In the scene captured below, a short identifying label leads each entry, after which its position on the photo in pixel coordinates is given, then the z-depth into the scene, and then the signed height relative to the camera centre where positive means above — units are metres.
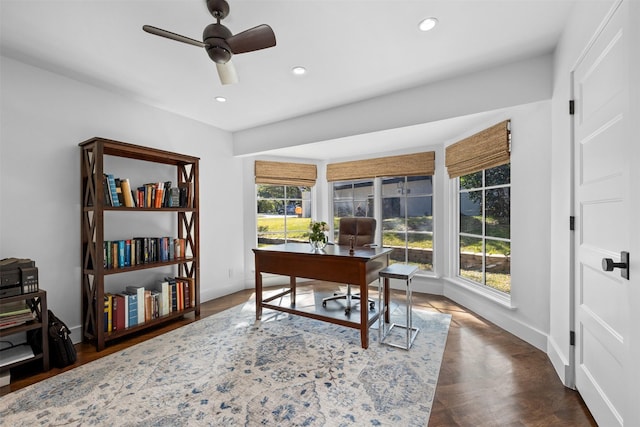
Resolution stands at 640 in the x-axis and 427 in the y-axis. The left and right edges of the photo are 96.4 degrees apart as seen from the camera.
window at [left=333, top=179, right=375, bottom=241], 4.81 +0.20
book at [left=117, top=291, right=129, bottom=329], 2.73 -0.89
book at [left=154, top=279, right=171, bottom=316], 3.07 -0.91
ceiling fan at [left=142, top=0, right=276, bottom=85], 1.62 +1.01
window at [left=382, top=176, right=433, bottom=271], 4.30 -0.14
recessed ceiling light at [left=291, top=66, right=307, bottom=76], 2.50 +1.25
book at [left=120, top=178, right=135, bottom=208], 2.80 +0.22
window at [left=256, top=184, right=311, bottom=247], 4.75 -0.02
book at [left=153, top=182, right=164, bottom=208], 3.05 +0.20
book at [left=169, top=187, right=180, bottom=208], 3.19 +0.19
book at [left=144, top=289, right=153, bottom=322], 2.92 -0.96
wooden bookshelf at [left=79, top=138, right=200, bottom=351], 2.54 -0.16
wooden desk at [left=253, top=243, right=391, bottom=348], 2.54 -0.55
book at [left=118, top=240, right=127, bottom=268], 2.77 -0.38
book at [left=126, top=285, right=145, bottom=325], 2.85 -0.88
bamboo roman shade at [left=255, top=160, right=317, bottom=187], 4.61 +0.65
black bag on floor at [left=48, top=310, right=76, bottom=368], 2.25 -1.05
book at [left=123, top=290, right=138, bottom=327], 2.79 -0.93
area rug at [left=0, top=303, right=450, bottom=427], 1.68 -1.19
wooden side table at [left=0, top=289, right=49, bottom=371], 2.05 -0.82
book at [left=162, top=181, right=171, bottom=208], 3.16 +0.19
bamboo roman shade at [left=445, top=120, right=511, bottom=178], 2.85 +0.65
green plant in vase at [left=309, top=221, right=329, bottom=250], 3.02 -0.27
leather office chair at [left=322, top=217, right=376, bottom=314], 3.61 -0.28
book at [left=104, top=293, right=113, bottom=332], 2.62 -0.91
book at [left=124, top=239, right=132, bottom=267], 2.82 -0.38
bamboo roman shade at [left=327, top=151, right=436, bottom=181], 4.17 +0.69
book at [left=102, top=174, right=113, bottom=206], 2.64 +0.21
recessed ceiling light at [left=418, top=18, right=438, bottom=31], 1.89 +1.25
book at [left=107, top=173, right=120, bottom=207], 2.67 +0.23
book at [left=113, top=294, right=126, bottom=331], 2.68 -0.93
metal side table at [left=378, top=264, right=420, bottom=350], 2.48 -0.91
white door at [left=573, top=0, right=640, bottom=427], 1.21 -0.08
